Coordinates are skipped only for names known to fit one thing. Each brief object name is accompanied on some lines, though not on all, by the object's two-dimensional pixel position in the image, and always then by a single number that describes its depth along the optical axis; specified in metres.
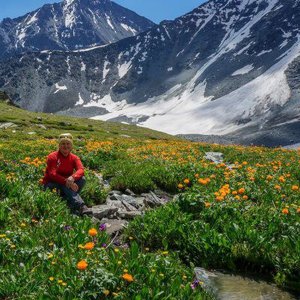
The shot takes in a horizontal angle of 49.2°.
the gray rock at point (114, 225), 6.07
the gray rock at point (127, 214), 6.97
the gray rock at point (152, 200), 7.97
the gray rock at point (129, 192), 9.00
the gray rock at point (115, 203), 7.76
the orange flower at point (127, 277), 3.33
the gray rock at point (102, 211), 6.87
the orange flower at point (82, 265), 3.21
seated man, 7.17
